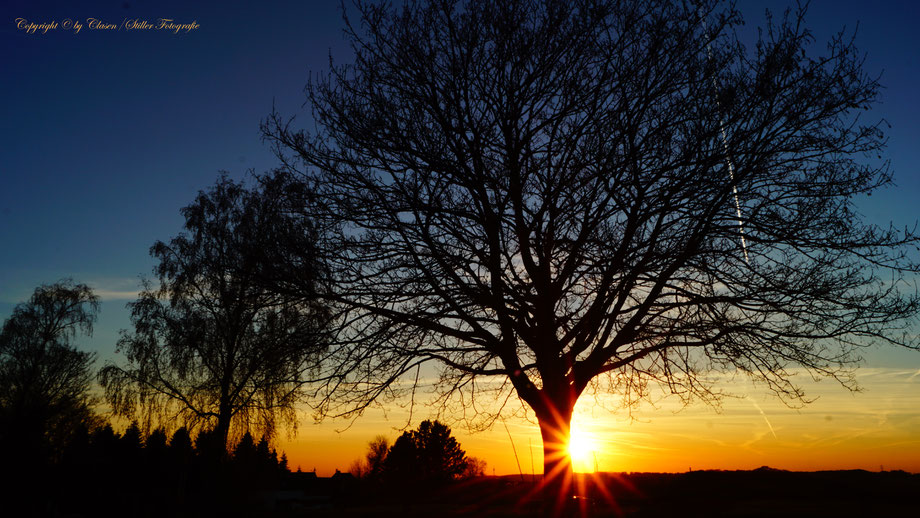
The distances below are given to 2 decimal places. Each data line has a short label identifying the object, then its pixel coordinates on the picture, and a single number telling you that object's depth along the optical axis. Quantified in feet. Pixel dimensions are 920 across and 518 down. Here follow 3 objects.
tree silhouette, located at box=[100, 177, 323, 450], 56.49
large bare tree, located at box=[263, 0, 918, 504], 23.91
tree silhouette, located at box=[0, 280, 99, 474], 87.30
